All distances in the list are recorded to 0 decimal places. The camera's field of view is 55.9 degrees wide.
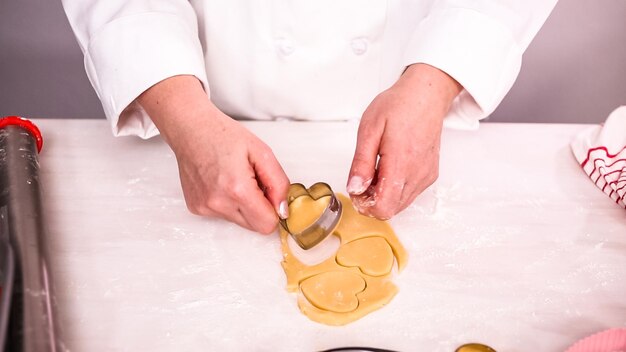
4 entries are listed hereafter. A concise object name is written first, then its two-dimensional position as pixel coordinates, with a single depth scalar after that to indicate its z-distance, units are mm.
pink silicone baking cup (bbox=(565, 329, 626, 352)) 600
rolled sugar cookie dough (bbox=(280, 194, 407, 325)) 675
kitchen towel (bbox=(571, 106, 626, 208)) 859
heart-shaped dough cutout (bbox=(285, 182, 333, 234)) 729
